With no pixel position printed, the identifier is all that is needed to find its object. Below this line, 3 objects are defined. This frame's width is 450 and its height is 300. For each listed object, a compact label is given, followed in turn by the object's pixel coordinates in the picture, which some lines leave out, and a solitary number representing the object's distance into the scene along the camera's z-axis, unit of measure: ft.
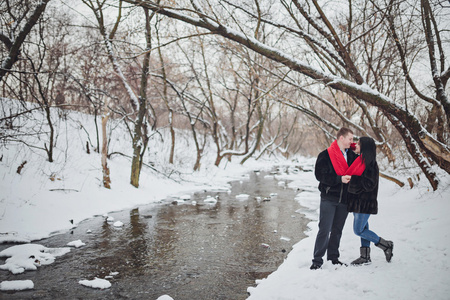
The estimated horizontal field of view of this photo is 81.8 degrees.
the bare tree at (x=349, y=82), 14.17
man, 10.18
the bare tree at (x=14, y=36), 16.78
